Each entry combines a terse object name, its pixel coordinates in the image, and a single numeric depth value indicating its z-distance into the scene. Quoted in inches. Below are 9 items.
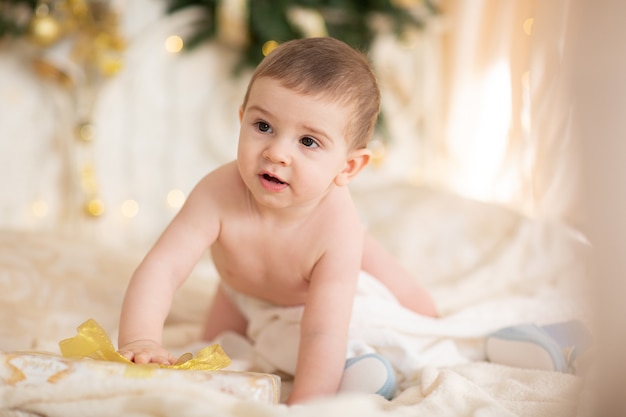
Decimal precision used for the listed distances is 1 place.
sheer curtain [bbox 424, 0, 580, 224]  36.1
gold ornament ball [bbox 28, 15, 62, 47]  76.2
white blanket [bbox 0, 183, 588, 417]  30.9
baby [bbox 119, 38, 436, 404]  39.4
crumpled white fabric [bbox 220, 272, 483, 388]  45.7
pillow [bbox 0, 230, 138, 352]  52.4
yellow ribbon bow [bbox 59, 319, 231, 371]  35.0
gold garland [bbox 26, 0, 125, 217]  78.8
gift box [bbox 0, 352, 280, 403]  31.4
